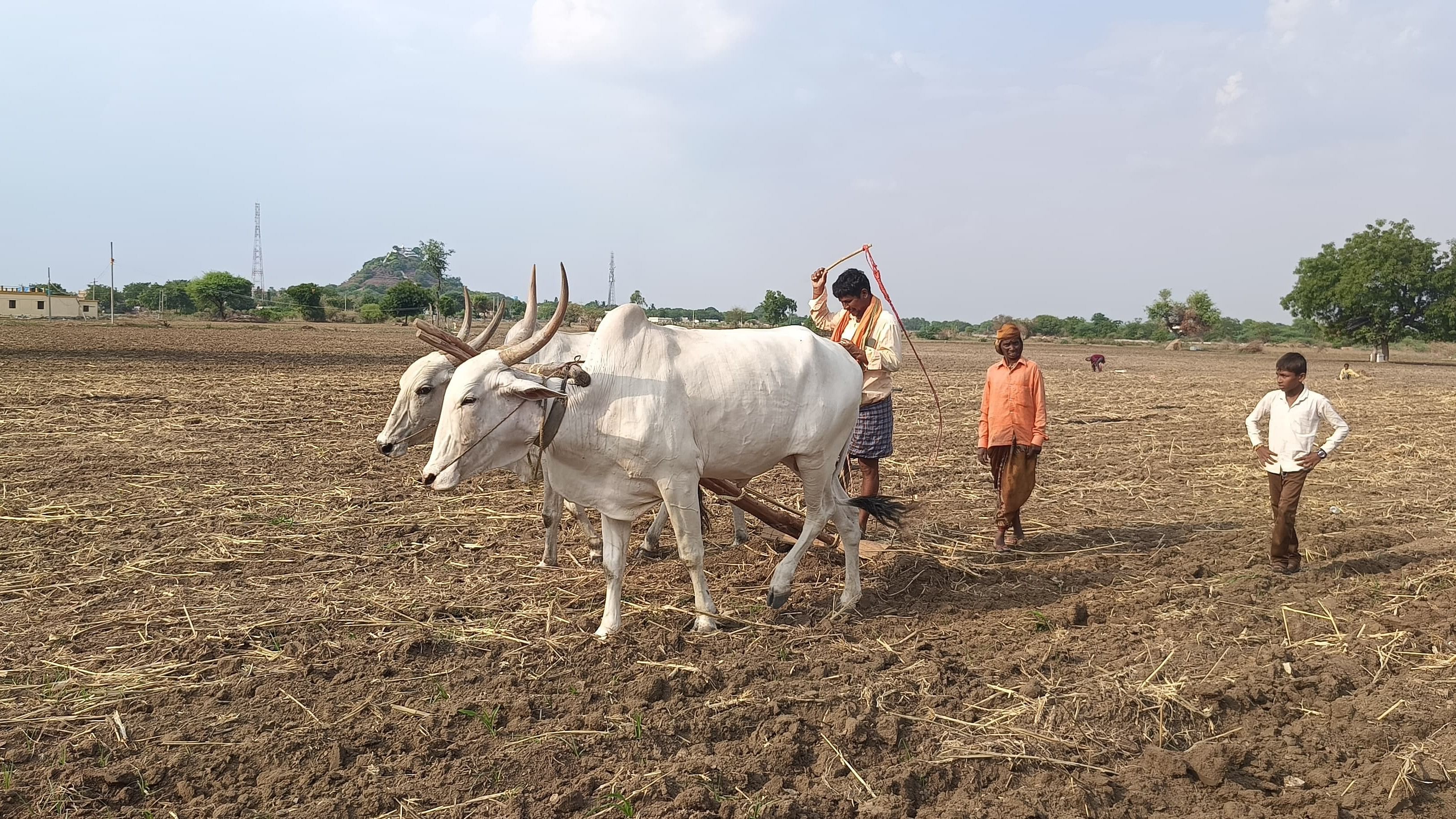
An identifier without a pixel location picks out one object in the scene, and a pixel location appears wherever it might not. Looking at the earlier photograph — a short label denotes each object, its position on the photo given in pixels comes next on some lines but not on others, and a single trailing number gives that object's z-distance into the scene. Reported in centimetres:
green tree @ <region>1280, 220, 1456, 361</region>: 3859
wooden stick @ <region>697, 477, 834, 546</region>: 550
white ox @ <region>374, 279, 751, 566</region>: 577
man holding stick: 598
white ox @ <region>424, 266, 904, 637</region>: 434
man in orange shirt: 642
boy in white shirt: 571
